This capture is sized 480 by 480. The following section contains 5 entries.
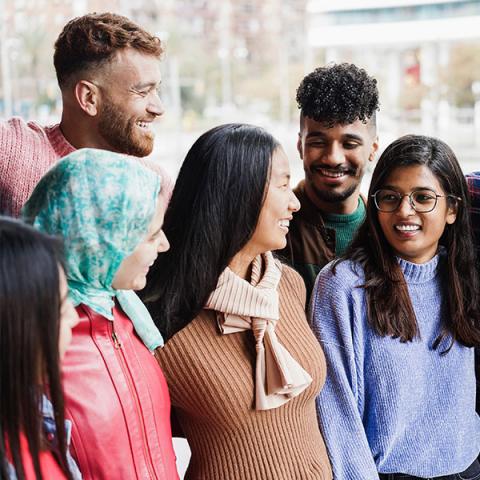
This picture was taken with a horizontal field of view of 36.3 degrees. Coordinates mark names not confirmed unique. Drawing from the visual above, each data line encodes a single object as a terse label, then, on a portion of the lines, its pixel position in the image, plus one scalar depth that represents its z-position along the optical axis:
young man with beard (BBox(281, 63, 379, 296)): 1.99
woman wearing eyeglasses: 1.57
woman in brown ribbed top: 1.44
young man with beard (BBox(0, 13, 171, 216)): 2.11
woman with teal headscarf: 1.12
